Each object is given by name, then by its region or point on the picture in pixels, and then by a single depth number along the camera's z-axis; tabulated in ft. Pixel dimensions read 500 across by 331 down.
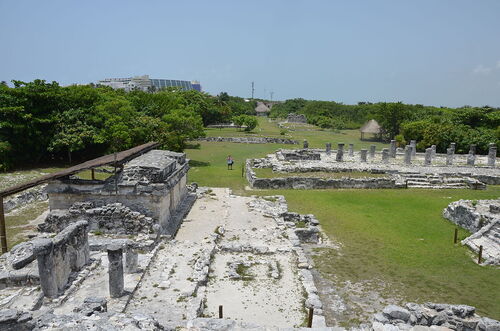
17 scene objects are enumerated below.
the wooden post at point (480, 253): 42.02
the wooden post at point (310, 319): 26.73
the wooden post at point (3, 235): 34.96
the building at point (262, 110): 338.34
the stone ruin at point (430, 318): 25.27
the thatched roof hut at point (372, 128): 163.02
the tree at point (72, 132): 77.82
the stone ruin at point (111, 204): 42.86
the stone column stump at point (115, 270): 29.76
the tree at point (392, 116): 159.22
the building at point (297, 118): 260.42
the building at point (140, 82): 433.07
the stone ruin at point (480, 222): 44.67
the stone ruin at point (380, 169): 79.61
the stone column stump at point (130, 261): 34.35
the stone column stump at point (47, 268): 28.25
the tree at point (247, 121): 181.98
